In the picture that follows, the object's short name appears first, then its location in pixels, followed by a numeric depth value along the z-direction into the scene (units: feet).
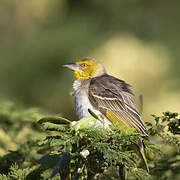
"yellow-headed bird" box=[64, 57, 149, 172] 20.91
